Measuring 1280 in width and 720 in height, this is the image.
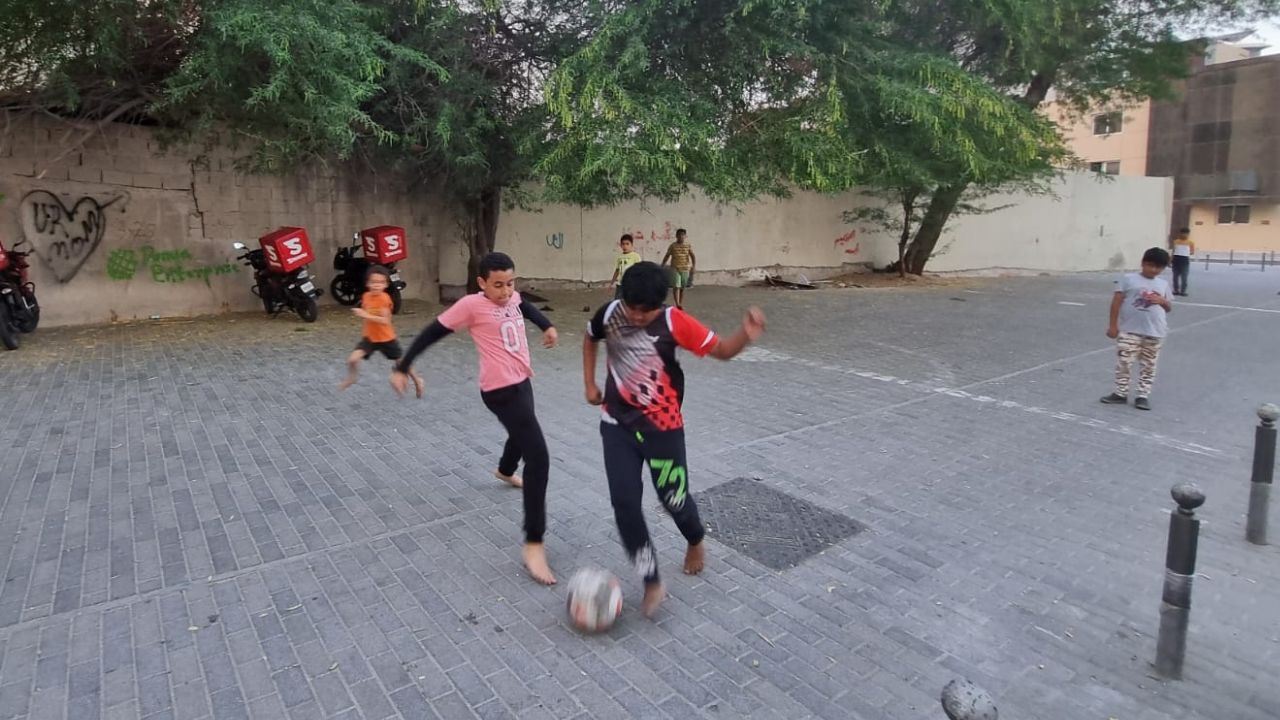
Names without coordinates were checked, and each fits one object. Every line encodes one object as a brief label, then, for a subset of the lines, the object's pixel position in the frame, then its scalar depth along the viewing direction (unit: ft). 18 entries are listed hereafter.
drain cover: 13.08
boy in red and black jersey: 10.39
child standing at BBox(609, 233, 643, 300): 37.55
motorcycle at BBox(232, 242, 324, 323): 36.45
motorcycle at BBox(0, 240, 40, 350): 28.86
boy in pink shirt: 12.09
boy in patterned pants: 22.52
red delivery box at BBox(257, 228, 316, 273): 35.42
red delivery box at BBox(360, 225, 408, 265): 39.70
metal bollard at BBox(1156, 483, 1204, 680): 9.55
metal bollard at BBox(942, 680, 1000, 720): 5.79
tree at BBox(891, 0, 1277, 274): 40.11
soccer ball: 10.23
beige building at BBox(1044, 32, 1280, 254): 131.64
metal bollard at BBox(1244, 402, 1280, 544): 13.70
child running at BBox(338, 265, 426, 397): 18.75
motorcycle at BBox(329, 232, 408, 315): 41.16
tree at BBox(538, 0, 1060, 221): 27.84
